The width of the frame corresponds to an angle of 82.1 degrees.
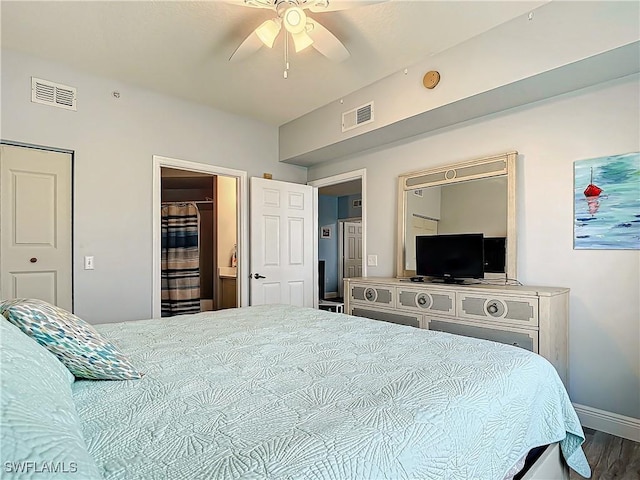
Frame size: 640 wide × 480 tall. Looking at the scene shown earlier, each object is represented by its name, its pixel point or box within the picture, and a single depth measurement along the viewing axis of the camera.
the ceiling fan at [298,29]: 2.02
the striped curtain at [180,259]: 5.46
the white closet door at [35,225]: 2.78
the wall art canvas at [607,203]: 2.33
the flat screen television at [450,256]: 2.90
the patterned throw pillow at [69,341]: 1.07
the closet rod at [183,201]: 5.68
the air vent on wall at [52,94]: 2.87
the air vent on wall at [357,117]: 3.39
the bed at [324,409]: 0.74
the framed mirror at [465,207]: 2.88
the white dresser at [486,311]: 2.31
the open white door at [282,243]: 4.05
